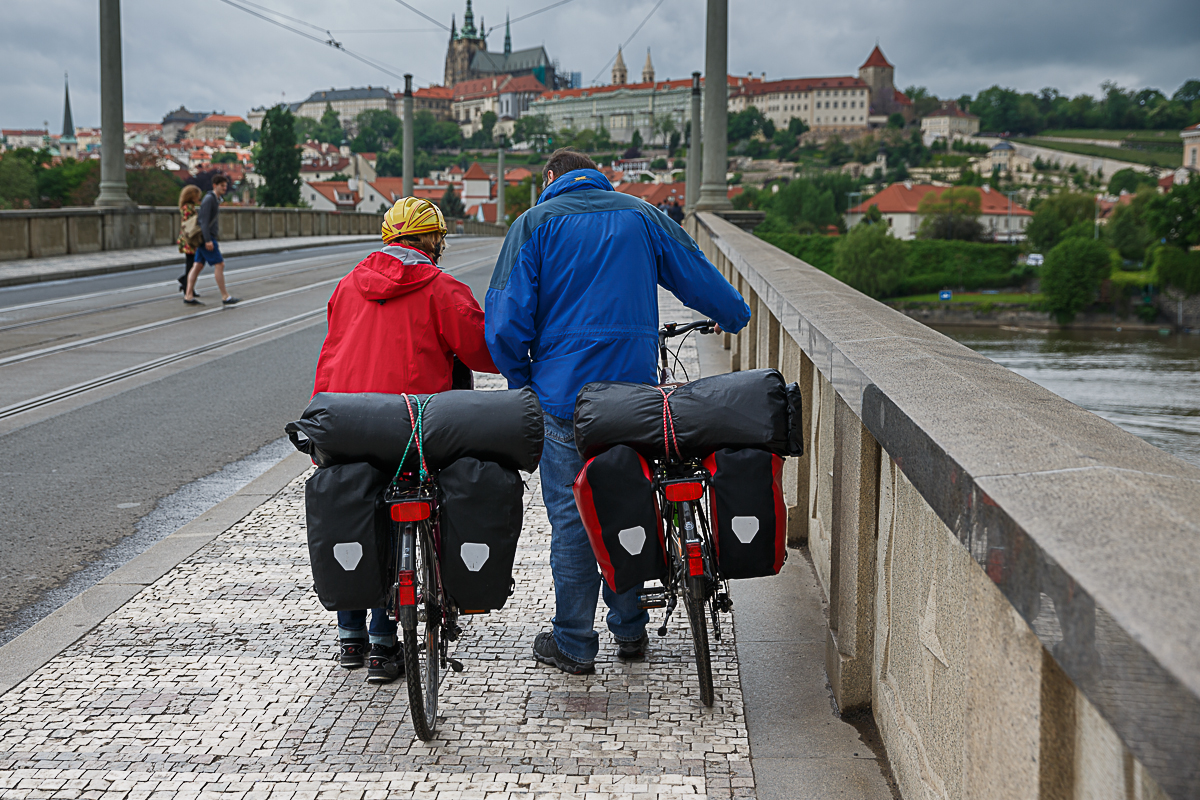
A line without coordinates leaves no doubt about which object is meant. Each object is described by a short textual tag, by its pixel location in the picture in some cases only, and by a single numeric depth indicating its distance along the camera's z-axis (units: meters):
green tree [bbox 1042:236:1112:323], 103.62
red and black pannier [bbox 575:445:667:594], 3.41
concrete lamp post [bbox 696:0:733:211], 16.77
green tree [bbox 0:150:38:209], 88.69
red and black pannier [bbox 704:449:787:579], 3.40
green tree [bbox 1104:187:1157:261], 121.69
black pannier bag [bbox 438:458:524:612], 3.29
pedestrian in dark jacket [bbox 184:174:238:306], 15.40
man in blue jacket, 3.80
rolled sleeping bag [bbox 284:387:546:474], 3.30
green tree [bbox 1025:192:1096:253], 139.38
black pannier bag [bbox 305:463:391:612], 3.28
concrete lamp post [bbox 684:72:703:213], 33.09
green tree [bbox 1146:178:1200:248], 99.69
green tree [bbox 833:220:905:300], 113.75
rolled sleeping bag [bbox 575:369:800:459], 3.38
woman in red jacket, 3.82
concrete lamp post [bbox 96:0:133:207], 22.91
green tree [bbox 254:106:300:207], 96.19
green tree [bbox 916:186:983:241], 148.38
